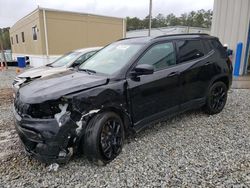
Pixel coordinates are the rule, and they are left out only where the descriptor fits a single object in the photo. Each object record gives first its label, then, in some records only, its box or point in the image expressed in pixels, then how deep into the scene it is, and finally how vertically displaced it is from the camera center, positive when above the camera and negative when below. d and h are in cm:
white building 814 +112
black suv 254 -62
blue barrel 1667 -88
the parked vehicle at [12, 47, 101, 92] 591 -30
